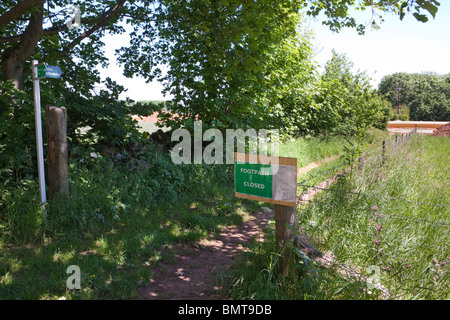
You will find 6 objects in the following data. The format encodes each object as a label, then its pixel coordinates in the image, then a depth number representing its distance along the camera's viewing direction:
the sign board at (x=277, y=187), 3.60
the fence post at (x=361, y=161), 6.83
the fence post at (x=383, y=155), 7.97
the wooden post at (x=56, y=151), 5.74
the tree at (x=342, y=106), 16.24
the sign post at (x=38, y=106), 5.17
